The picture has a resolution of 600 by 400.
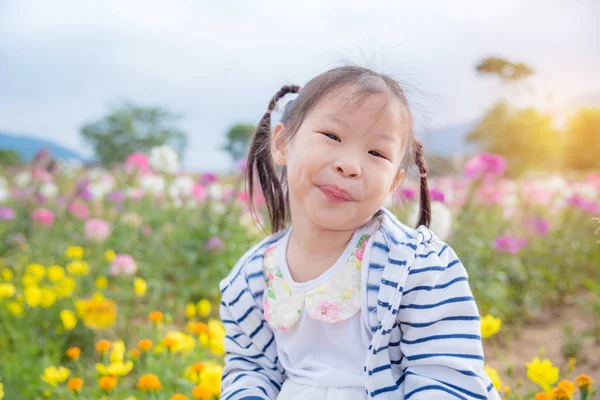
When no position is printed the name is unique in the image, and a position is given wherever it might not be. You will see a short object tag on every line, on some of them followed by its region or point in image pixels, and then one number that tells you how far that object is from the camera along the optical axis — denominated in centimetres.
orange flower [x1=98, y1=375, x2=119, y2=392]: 154
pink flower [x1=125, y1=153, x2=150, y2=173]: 383
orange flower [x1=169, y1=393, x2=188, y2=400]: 142
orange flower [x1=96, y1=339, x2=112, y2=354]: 176
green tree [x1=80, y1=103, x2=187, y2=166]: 1338
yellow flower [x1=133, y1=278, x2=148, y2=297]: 239
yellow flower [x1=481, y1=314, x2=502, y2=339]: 168
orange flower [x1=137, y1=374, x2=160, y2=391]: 151
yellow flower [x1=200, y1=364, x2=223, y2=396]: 153
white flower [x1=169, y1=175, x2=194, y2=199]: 378
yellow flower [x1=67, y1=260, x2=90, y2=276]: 270
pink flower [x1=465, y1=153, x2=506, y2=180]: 287
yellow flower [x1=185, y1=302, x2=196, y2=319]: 243
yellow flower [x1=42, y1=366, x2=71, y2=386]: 172
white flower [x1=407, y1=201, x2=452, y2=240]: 239
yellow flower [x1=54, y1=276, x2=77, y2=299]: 254
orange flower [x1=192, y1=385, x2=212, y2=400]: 148
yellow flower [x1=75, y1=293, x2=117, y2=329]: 204
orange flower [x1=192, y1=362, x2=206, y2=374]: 159
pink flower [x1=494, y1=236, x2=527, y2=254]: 318
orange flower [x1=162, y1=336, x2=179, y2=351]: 173
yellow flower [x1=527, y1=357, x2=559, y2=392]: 153
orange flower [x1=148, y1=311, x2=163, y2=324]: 190
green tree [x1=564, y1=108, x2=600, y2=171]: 1560
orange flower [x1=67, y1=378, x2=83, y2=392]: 160
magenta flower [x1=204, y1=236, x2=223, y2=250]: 306
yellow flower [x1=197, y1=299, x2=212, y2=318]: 237
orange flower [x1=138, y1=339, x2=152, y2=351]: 172
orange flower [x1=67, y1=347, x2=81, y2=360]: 184
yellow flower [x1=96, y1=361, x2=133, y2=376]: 167
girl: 112
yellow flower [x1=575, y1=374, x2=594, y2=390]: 134
